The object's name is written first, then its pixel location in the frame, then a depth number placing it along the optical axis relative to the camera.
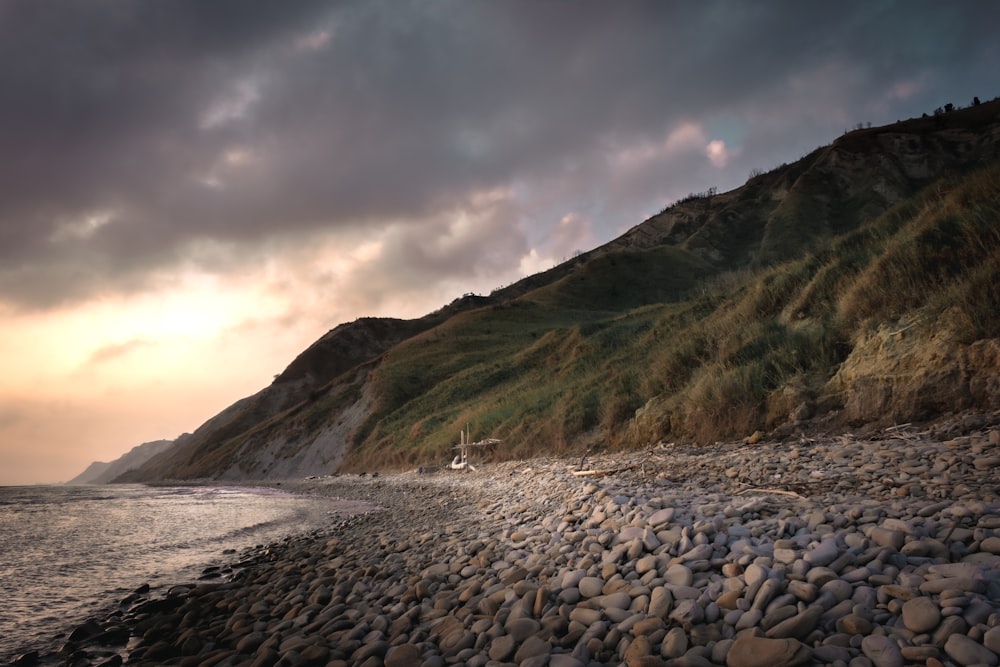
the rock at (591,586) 3.95
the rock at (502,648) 3.38
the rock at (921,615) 2.53
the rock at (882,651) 2.38
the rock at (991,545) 3.13
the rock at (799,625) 2.75
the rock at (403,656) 3.61
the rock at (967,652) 2.25
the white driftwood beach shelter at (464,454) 21.04
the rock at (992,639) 2.29
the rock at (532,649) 3.25
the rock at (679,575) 3.62
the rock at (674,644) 2.90
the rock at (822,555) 3.39
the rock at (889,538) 3.43
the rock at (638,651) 2.85
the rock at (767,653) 2.52
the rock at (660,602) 3.34
